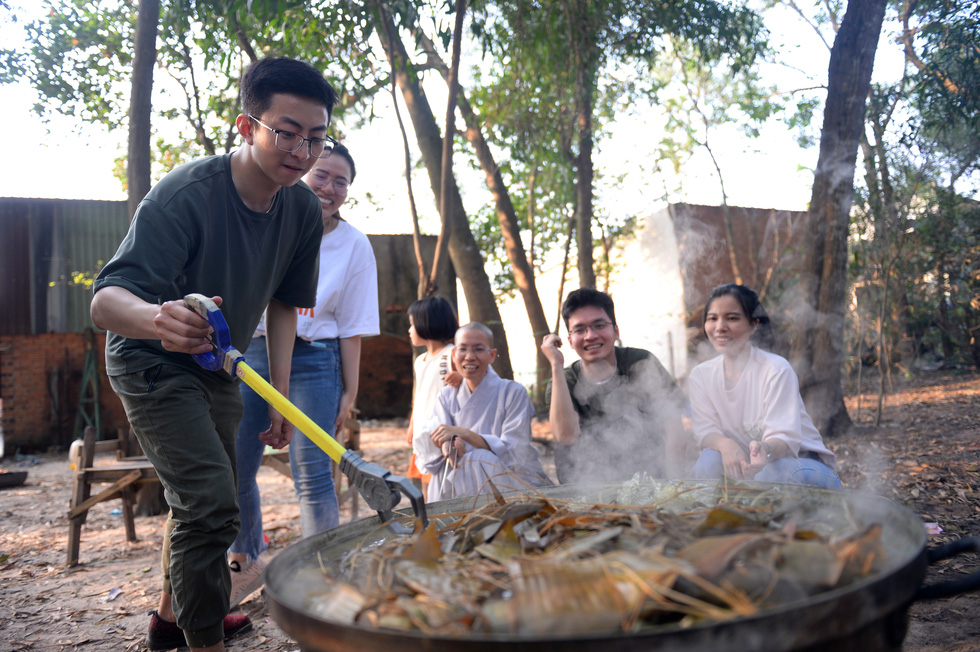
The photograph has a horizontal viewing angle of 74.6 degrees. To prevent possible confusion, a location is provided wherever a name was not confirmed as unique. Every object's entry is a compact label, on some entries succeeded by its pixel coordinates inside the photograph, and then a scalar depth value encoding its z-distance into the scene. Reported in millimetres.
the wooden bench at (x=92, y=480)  4465
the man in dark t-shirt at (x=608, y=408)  3240
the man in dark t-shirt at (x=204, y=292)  1881
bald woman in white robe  3316
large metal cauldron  929
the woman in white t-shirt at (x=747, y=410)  2812
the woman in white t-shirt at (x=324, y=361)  3043
